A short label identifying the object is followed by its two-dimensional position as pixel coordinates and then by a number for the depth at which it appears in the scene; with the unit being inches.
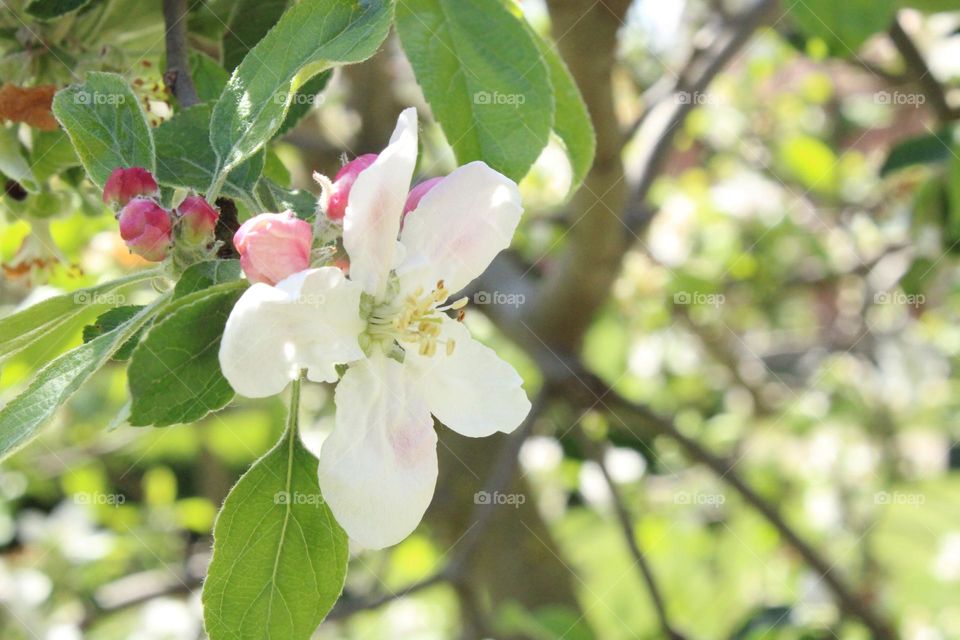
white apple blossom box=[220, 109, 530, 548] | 10.2
